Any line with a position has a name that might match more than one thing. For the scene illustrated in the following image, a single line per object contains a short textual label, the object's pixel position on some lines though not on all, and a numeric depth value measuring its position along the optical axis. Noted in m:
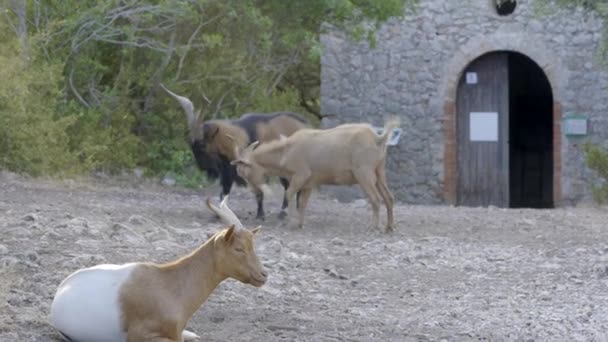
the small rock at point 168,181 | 21.44
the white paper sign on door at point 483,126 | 23.27
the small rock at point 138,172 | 21.64
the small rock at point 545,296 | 11.18
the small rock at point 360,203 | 19.92
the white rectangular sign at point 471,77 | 23.09
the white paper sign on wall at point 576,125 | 21.89
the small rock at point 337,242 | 14.25
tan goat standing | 15.85
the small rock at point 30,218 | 12.55
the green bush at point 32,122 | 17.70
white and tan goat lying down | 7.96
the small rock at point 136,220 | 13.73
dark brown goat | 17.08
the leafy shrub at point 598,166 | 21.02
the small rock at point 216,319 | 9.42
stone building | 21.94
